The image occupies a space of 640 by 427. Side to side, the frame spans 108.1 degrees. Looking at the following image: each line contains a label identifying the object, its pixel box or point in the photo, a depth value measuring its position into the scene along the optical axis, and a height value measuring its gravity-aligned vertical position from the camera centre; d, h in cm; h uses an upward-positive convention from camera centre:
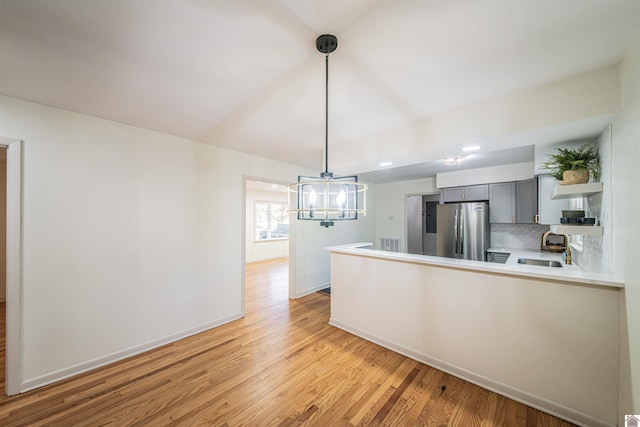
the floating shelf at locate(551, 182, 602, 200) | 170 +18
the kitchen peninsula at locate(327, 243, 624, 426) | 160 -97
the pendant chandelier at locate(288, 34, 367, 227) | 144 +13
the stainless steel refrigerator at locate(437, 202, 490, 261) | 409 -32
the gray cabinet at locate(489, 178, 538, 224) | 387 +19
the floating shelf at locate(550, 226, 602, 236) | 175 -13
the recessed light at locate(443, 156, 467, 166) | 353 +82
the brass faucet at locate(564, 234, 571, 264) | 288 -51
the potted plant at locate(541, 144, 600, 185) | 179 +37
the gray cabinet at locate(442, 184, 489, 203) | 433 +38
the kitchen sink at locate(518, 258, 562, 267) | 323 -68
